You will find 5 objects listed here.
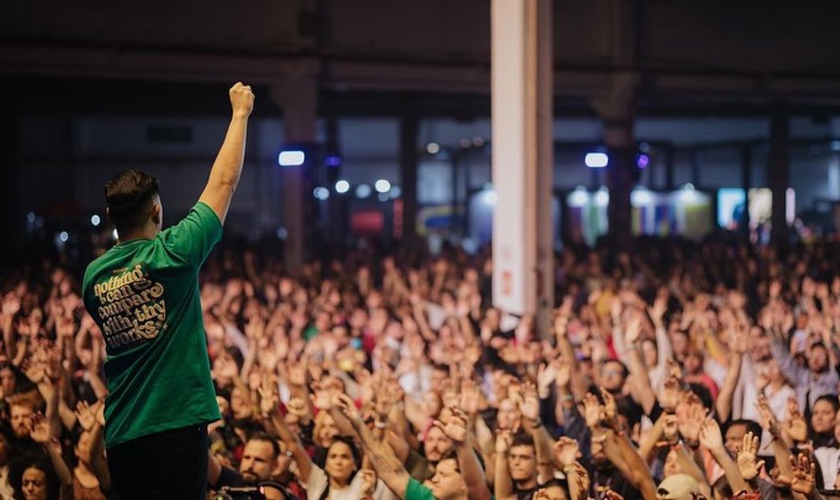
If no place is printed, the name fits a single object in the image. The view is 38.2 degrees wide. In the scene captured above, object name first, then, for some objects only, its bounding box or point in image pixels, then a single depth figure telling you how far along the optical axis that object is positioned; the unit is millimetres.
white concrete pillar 11062
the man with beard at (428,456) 6633
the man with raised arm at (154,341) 3447
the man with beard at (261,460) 6434
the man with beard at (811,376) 7971
